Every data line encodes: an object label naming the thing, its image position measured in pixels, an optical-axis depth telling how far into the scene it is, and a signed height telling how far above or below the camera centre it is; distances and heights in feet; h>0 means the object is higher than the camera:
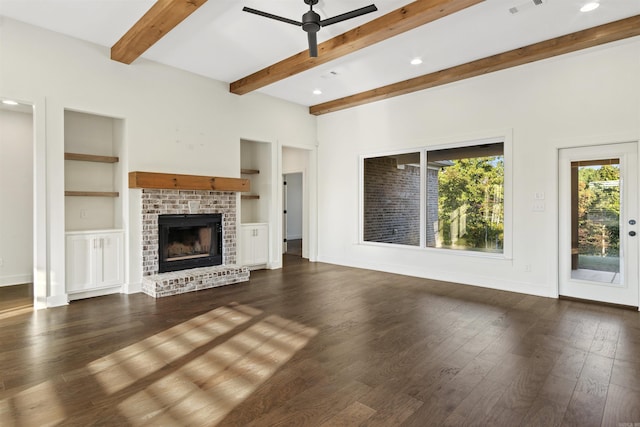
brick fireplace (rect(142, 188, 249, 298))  16.42 -1.67
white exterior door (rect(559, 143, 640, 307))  14.03 -0.58
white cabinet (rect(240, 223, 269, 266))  21.39 -2.08
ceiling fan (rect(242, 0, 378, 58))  10.86 +6.12
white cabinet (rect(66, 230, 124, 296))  14.99 -2.18
